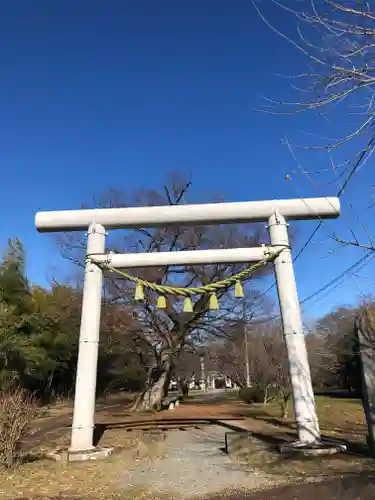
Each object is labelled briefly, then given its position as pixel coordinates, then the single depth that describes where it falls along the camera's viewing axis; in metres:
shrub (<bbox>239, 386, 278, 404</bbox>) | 20.75
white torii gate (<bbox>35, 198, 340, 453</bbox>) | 6.86
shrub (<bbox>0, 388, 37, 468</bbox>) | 5.58
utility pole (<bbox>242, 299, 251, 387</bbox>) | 18.09
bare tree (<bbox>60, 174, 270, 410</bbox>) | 17.41
